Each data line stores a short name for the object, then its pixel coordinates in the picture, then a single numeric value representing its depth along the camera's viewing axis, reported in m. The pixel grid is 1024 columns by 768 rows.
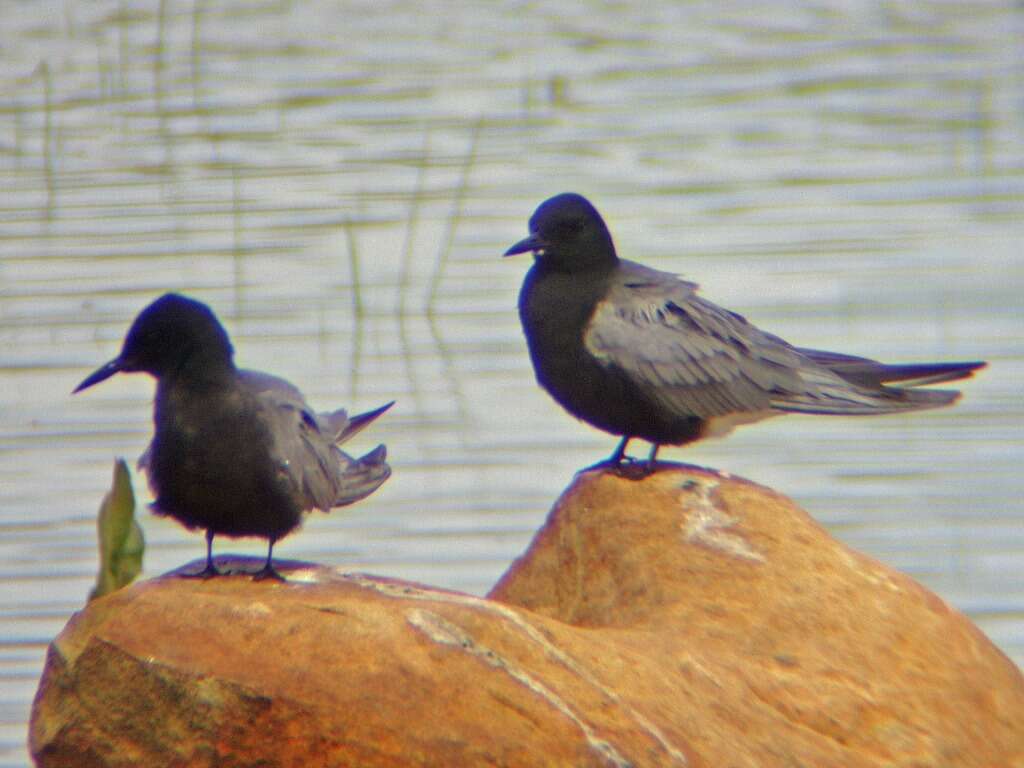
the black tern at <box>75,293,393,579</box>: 12.05
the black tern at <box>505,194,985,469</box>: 14.09
